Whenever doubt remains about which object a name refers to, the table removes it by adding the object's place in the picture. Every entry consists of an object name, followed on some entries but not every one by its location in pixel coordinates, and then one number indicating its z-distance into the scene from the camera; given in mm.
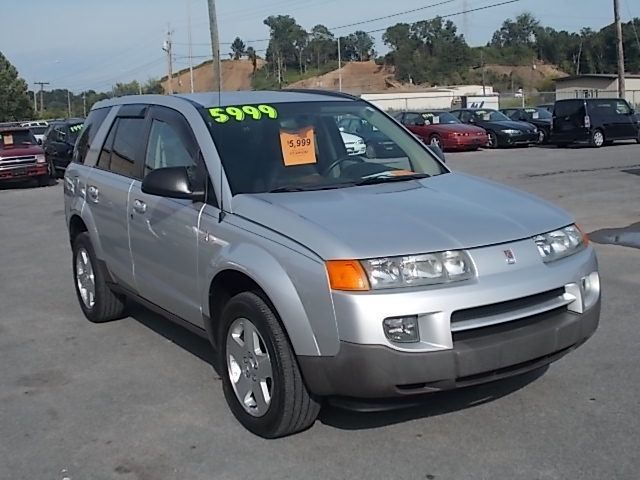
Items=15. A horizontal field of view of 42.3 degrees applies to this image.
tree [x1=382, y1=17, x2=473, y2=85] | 111750
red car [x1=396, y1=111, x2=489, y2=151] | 27000
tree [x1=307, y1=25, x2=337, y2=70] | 122125
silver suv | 3740
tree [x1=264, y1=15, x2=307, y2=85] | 105812
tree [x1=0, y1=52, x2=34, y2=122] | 71688
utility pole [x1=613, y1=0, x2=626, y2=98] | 34406
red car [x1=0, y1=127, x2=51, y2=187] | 20562
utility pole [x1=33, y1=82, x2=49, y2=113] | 112562
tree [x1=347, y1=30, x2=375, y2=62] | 137250
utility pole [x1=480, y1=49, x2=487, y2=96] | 104475
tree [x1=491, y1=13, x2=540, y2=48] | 133500
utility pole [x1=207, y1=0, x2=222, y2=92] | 34450
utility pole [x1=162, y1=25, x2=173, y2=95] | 57762
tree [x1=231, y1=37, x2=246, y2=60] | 114938
